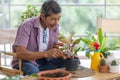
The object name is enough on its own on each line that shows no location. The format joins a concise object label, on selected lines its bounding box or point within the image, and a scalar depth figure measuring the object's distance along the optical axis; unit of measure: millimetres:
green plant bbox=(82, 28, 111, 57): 2588
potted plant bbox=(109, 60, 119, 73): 2387
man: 2494
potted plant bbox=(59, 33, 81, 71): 2367
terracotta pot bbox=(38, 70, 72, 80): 2080
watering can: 2488
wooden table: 2242
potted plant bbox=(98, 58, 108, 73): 2421
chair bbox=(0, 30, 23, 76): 3205
